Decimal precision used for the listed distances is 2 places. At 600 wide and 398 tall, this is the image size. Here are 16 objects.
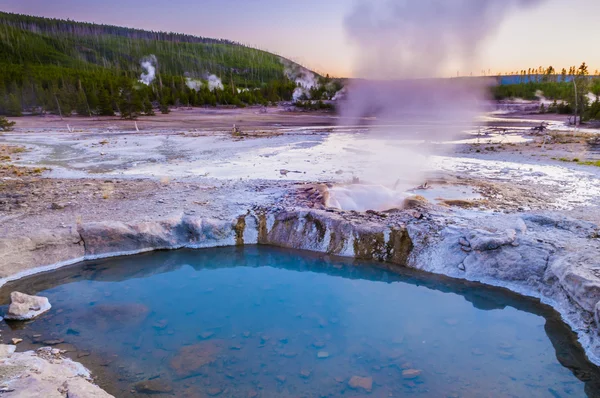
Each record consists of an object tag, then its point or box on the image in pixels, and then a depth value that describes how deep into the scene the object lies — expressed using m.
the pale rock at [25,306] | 3.90
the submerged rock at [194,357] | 3.25
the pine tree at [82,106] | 29.22
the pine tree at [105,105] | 29.42
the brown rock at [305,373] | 3.19
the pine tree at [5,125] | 21.00
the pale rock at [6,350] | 3.16
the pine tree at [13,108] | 29.11
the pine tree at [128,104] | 27.23
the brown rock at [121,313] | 3.98
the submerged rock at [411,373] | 3.17
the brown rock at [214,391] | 2.98
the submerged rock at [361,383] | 3.05
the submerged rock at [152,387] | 3.01
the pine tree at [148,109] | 30.23
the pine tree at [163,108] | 32.44
